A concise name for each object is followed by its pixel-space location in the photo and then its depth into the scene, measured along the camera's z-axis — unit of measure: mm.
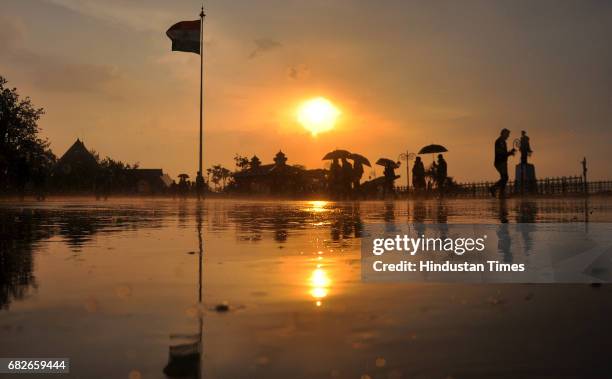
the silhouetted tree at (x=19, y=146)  43156
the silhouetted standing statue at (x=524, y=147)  26578
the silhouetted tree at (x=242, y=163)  102450
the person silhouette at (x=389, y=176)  34031
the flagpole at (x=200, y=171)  35500
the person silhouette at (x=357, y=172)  34478
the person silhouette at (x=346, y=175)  33688
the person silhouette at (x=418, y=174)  31500
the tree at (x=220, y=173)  146500
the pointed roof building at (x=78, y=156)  113675
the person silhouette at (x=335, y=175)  33625
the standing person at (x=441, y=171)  30491
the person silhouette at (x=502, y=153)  20531
